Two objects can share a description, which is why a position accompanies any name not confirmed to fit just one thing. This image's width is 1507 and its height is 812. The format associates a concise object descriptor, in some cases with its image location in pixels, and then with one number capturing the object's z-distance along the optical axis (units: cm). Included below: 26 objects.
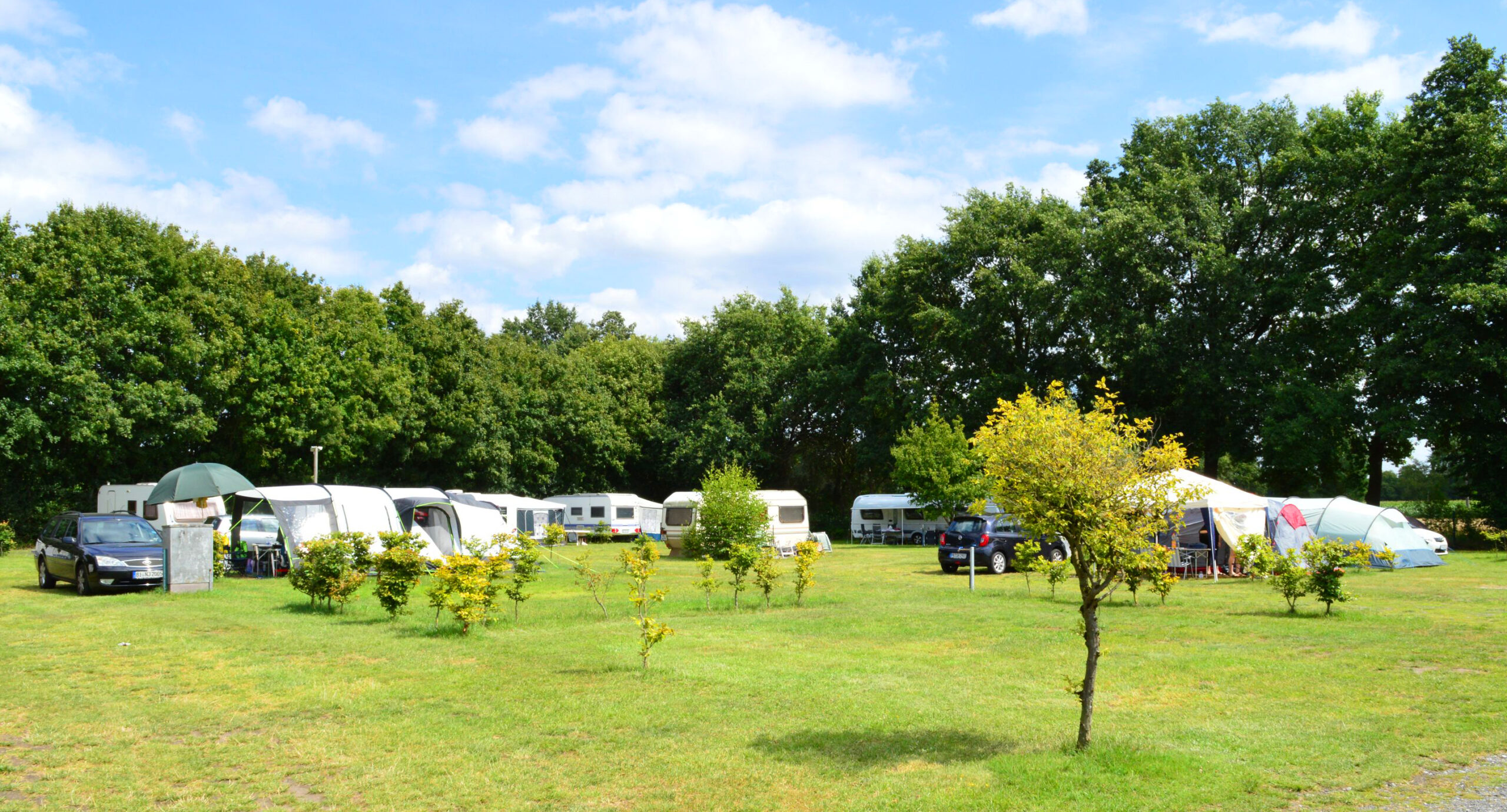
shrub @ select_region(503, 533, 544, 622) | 1477
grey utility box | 1789
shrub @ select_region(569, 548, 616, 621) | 1442
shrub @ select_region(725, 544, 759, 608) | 1686
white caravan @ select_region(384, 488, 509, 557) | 2605
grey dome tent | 2533
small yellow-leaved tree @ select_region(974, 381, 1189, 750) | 660
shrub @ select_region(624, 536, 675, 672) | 1017
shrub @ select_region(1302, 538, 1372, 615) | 1501
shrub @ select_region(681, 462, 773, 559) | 2845
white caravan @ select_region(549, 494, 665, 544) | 4512
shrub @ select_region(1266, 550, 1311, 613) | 1532
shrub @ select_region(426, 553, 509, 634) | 1268
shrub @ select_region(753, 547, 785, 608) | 1670
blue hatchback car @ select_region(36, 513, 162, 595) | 1758
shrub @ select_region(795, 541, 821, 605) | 1700
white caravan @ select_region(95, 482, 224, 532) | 2578
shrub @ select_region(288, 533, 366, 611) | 1570
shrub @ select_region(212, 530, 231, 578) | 2209
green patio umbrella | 2481
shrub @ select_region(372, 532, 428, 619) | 1415
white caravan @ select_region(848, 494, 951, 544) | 4256
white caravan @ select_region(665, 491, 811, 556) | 3562
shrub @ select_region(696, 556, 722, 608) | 1588
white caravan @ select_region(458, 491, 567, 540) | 4072
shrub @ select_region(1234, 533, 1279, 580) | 1672
